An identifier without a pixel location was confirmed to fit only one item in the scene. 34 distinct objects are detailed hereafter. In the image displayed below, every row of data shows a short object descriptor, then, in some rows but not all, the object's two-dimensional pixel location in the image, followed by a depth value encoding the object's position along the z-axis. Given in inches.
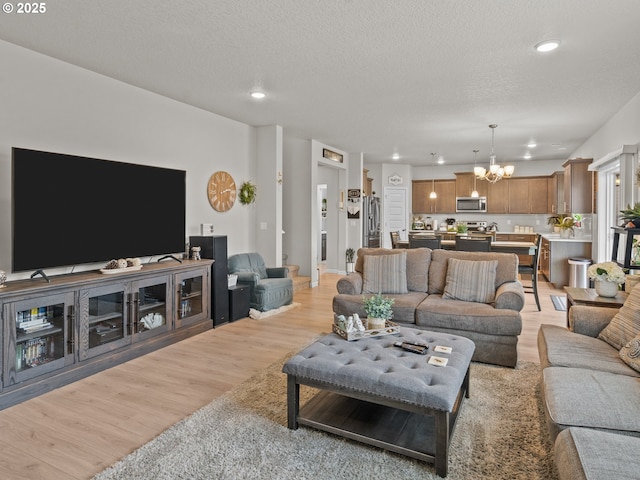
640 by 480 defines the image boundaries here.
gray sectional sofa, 58.5
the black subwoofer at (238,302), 199.0
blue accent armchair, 210.8
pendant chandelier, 262.8
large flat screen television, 124.6
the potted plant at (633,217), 142.6
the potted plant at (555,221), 323.6
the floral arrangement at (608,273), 131.3
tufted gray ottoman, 80.3
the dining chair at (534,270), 215.8
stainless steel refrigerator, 370.3
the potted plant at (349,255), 350.7
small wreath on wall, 240.7
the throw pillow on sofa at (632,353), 91.2
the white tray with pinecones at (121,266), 145.3
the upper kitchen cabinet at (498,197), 402.0
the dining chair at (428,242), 244.4
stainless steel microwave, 408.8
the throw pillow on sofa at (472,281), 158.1
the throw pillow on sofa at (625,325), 101.8
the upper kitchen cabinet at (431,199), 425.7
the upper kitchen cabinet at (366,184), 374.6
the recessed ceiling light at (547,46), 127.0
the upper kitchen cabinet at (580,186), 266.4
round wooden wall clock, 217.8
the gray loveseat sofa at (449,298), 137.5
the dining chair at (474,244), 226.4
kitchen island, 281.6
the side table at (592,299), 127.7
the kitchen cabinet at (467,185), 409.4
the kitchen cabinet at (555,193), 342.1
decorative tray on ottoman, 111.0
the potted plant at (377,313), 117.8
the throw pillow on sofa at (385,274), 174.2
